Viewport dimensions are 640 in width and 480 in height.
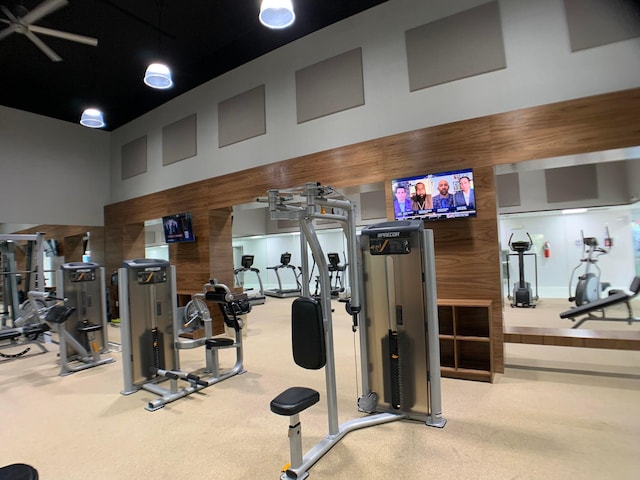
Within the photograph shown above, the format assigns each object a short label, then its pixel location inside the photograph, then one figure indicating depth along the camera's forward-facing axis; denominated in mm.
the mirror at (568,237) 7343
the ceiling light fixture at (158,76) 4547
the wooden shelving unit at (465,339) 4016
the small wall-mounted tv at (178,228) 6965
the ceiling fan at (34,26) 3896
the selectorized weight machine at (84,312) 5199
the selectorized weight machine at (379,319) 2525
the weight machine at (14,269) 6500
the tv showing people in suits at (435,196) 4242
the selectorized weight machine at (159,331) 4031
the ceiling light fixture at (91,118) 5539
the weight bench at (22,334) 5432
